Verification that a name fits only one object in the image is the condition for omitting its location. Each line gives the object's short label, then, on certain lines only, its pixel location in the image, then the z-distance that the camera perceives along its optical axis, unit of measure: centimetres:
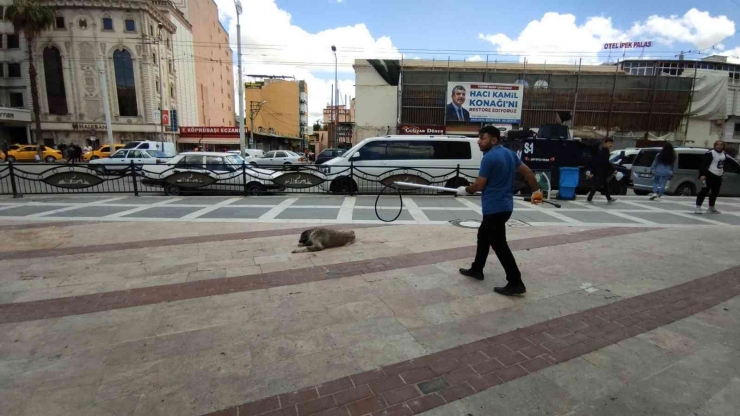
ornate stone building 4181
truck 1223
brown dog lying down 597
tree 3734
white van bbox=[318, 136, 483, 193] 1197
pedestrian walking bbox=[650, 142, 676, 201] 1080
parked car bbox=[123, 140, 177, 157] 2769
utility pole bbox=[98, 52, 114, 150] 3625
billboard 2870
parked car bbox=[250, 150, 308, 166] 2672
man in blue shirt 423
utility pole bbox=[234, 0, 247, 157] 2259
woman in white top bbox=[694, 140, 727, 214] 881
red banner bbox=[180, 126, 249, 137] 4606
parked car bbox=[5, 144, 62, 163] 3408
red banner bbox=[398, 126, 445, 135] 2962
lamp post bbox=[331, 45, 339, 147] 3394
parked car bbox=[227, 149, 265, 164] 3012
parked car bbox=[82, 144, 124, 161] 3175
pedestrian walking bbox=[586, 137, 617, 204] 1072
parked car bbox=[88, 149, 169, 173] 2097
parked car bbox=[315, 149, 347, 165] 2509
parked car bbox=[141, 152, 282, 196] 1173
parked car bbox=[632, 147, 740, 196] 1253
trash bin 1116
